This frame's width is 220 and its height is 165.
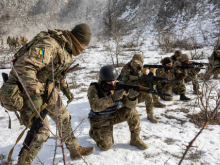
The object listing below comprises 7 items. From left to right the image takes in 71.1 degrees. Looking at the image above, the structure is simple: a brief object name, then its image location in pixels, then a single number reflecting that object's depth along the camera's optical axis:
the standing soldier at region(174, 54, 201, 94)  4.26
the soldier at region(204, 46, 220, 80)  5.06
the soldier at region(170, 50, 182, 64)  4.80
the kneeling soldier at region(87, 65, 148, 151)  2.06
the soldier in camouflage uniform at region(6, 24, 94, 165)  1.43
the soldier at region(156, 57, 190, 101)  4.02
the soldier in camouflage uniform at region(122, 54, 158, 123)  3.08
